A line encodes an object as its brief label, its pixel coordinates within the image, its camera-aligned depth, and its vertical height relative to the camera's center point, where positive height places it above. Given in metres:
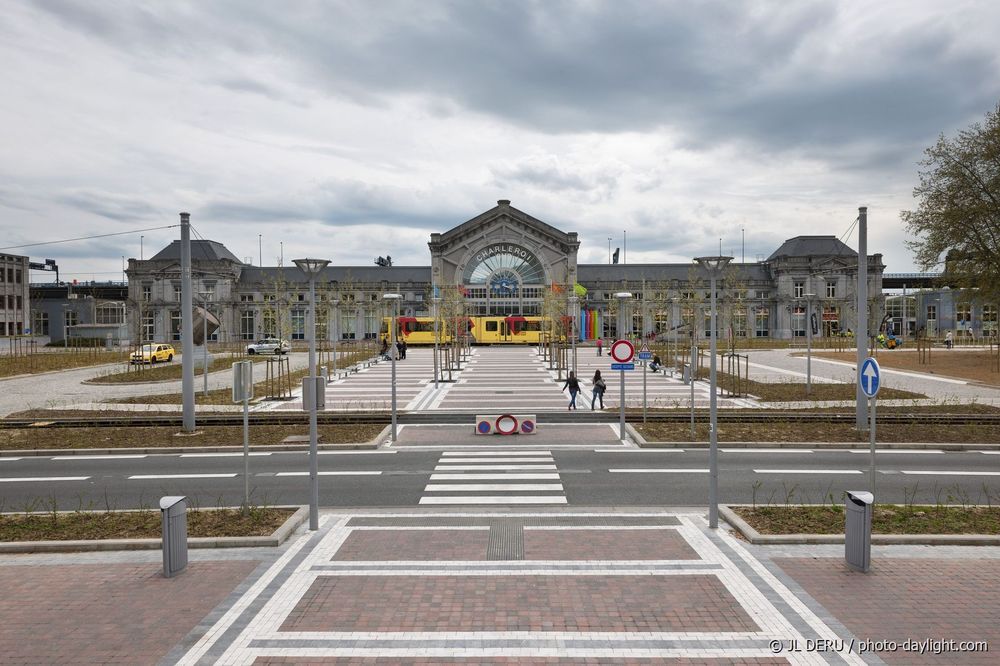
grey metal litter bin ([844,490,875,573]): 9.27 -3.15
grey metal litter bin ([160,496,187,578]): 9.29 -3.08
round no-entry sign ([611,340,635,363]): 18.28 -0.79
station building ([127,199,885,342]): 86.81 +6.39
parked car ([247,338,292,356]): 64.56 -1.95
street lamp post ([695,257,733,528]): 11.39 -2.11
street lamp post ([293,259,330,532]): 11.45 -1.99
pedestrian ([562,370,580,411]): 25.65 -2.53
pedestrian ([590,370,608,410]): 25.61 -2.55
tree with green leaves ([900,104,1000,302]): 42.34 +7.76
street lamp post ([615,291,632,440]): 19.52 -2.10
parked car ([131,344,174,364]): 50.69 -1.88
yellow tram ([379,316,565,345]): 74.00 -0.28
